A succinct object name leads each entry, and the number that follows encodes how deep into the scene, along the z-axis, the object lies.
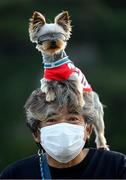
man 7.81
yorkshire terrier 8.30
